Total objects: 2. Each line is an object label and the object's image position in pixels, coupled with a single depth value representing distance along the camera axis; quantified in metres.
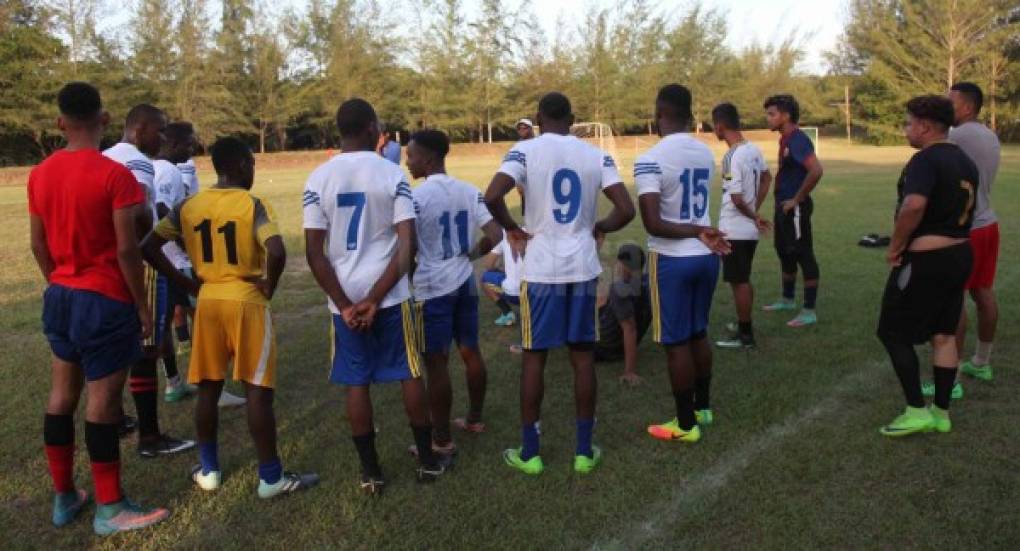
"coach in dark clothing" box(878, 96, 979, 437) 4.15
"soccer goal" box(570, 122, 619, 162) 37.44
